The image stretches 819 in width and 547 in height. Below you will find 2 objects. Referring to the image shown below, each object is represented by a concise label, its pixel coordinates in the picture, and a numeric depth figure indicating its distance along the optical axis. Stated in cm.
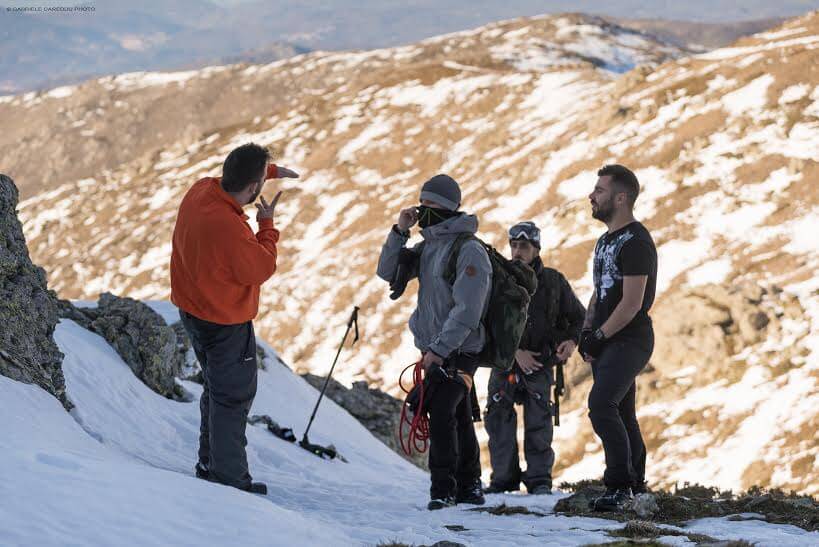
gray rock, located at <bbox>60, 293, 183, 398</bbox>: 1245
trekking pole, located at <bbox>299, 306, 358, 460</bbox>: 1292
